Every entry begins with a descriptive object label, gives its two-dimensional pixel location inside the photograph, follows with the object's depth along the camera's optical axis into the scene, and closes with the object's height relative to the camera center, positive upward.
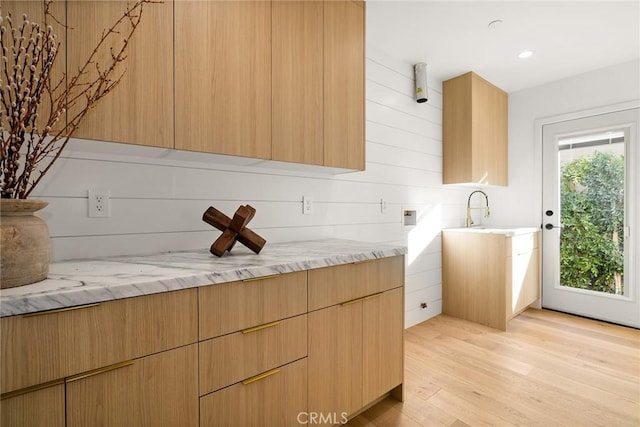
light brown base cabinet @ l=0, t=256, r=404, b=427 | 0.81 -0.49
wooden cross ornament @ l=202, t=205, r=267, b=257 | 1.43 -0.07
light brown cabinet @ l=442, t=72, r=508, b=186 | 3.05 +0.84
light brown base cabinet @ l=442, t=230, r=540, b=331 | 2.81 -0.62
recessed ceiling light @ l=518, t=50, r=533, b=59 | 2.66 +1.39
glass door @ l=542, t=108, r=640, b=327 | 2.88 -0.05
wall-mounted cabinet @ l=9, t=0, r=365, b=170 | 1.17 +0.63
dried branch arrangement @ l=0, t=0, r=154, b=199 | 0.86 +0.41
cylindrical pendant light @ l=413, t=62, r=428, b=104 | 2.88 +1.24
